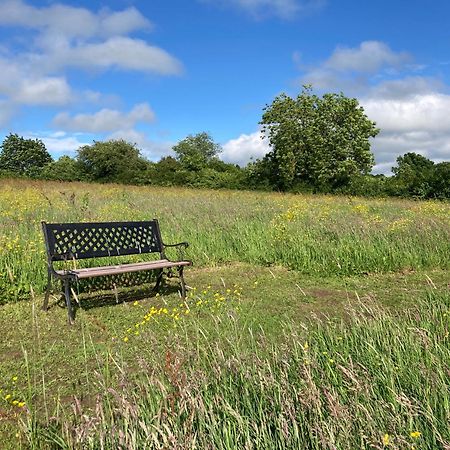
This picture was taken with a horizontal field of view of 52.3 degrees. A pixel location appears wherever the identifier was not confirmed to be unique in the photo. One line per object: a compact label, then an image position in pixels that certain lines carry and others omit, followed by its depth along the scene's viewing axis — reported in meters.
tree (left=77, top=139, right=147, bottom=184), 45.15
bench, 5.32
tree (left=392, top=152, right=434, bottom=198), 23.41
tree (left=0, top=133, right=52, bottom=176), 61.66
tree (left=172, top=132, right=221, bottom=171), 74.81
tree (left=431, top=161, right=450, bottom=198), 22.39
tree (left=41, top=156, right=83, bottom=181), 41.09
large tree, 34.66
